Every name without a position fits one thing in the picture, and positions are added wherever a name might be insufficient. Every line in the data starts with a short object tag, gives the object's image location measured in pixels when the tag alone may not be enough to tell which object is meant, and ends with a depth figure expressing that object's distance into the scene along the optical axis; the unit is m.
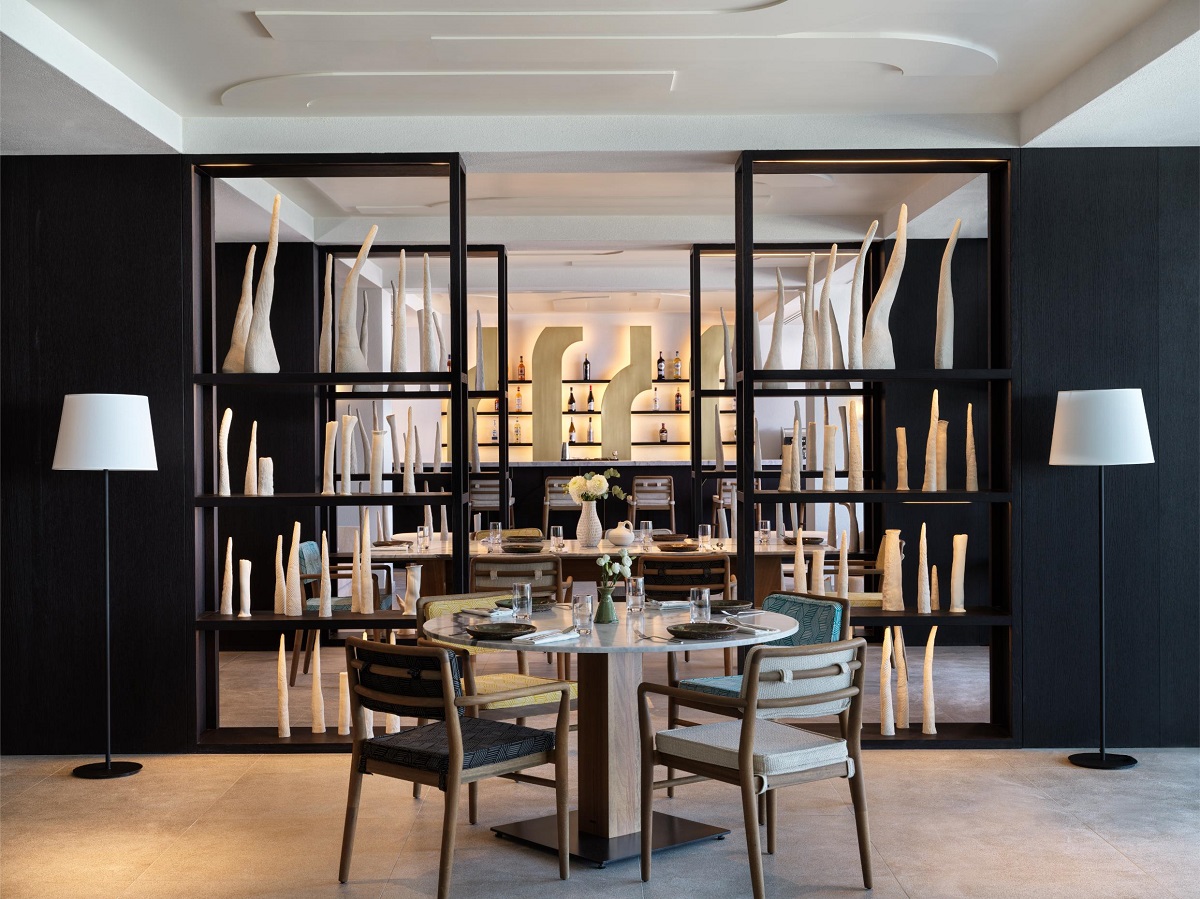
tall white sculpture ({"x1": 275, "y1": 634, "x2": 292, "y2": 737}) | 5.43
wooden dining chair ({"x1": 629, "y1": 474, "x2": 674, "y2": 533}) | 11.52
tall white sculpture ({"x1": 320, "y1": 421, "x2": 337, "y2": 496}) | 5.75
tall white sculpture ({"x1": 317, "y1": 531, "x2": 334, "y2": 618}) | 5.62
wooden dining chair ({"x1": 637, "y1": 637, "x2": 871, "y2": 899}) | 3.52
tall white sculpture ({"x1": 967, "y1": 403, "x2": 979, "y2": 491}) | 5.74
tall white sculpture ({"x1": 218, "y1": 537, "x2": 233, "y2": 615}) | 5.61
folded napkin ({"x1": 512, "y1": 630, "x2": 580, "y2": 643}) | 3.71
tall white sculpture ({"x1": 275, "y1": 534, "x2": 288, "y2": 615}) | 5.68
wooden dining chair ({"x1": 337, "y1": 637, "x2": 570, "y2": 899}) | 3.54
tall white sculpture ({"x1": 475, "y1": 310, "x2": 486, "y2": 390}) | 8.88
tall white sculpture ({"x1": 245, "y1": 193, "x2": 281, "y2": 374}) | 5.64
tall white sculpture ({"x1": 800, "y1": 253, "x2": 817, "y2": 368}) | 5.79
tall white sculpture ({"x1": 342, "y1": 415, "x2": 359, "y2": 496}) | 6.12
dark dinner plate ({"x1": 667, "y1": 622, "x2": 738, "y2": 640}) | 3.75
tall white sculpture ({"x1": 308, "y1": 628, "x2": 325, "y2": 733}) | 5.52
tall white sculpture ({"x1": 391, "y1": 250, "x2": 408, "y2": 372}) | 5.75
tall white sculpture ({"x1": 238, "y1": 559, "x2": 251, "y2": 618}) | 5.57
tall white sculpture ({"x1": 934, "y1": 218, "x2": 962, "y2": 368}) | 5.71
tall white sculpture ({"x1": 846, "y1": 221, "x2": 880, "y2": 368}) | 5.68
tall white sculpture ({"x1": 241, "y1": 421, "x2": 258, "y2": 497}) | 5.68
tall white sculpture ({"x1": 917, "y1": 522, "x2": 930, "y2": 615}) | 5.73
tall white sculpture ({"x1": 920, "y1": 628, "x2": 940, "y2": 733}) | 5.54
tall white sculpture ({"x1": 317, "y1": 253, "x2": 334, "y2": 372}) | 5.69
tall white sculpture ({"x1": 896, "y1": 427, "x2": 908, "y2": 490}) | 5.88
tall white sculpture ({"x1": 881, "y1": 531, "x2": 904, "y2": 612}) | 5.77
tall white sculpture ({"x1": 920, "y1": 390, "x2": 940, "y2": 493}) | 5.74
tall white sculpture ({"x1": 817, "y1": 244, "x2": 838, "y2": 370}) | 5.75
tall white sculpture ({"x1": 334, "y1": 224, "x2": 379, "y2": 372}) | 5.68
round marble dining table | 4.05
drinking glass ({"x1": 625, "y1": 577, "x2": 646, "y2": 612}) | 4.28
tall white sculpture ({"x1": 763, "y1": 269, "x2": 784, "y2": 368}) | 6.01
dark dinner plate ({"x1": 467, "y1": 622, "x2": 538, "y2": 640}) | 3.80
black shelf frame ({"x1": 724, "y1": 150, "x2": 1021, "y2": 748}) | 5.60
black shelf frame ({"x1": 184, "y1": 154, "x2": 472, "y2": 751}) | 5.55
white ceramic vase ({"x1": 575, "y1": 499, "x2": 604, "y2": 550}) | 7.49
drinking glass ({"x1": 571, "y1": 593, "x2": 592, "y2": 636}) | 4.04
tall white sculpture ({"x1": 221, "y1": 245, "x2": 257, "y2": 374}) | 5.64
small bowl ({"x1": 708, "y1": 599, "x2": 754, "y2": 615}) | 4.35
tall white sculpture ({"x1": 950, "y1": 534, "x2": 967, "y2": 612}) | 5.66
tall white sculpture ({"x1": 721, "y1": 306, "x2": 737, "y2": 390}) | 8.71
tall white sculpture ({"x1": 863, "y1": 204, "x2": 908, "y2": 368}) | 5.75
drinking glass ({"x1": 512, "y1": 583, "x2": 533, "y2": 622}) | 4.20
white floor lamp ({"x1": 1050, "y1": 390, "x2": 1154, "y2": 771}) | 5.11
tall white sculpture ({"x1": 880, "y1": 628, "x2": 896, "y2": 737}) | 5.45
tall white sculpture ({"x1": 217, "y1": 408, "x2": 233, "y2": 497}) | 5.56
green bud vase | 4.15
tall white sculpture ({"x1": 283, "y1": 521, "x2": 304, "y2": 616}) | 5.65
